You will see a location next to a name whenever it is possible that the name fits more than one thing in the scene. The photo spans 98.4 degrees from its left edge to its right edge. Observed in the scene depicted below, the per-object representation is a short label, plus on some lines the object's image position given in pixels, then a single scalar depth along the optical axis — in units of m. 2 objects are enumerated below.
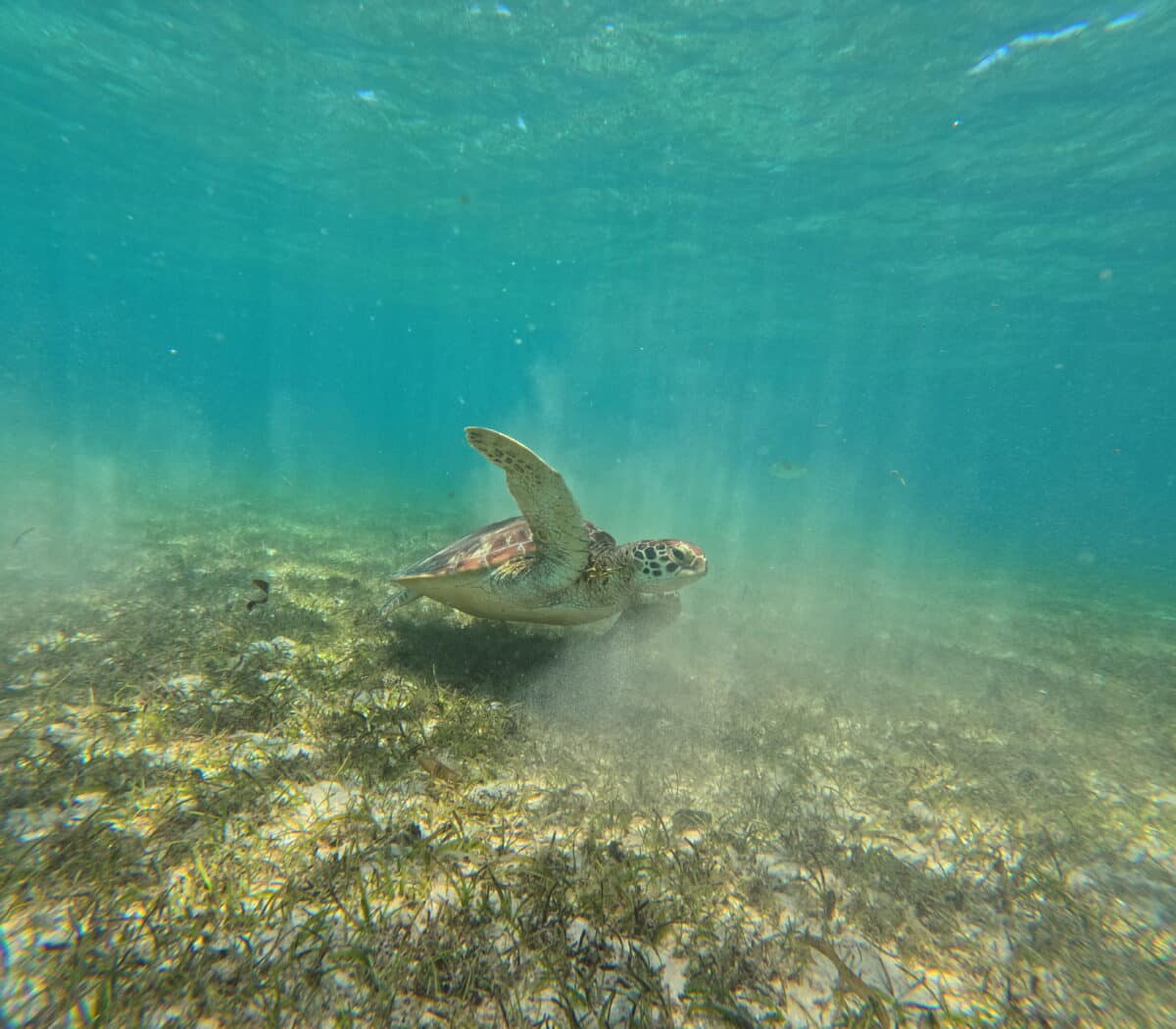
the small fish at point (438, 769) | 2.68
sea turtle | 3.43
